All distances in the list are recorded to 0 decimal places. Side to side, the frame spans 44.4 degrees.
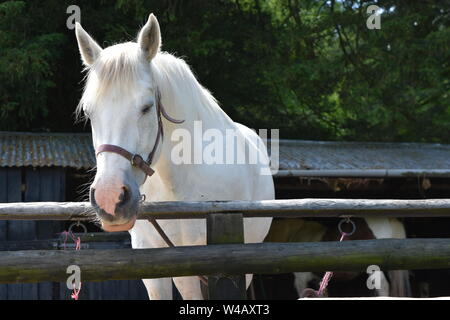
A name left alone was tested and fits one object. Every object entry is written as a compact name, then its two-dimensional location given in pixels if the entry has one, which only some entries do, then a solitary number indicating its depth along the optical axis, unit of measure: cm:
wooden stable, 652
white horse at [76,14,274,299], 253
